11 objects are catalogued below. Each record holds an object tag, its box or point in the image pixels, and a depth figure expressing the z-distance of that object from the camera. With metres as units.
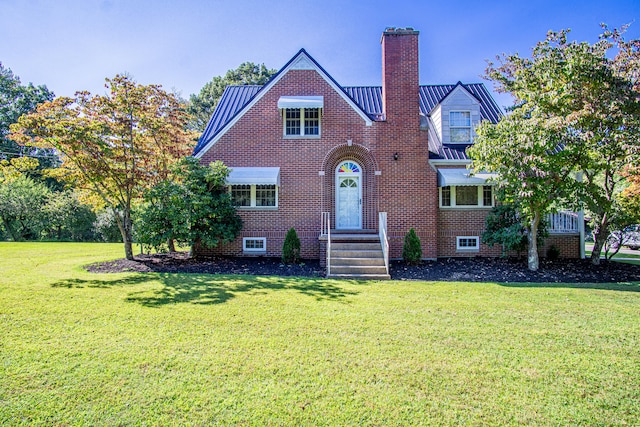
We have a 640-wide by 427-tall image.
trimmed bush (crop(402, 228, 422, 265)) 12.01
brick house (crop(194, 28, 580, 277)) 12.84
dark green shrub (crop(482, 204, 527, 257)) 11.61
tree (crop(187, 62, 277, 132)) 37.09
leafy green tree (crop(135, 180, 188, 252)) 11.04
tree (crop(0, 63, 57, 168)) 38.84
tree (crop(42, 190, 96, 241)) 23.03
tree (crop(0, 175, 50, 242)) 23.20
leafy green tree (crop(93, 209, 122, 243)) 22.97
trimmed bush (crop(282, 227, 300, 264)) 12.12
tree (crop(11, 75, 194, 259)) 10.19
